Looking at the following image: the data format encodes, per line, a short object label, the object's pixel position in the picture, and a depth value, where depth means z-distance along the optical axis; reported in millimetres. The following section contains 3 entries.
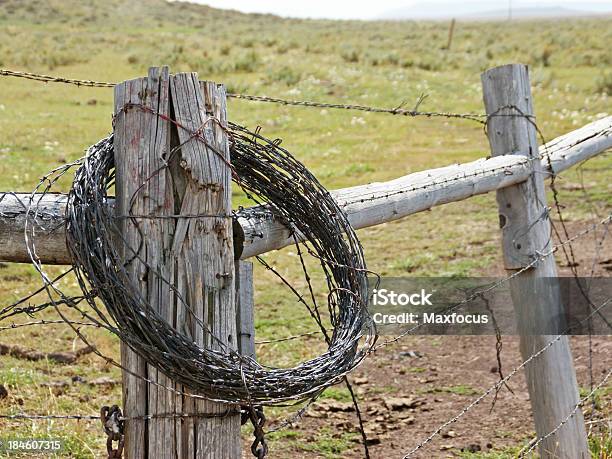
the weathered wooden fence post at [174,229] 4366
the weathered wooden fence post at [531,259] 5644
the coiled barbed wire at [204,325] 4335
